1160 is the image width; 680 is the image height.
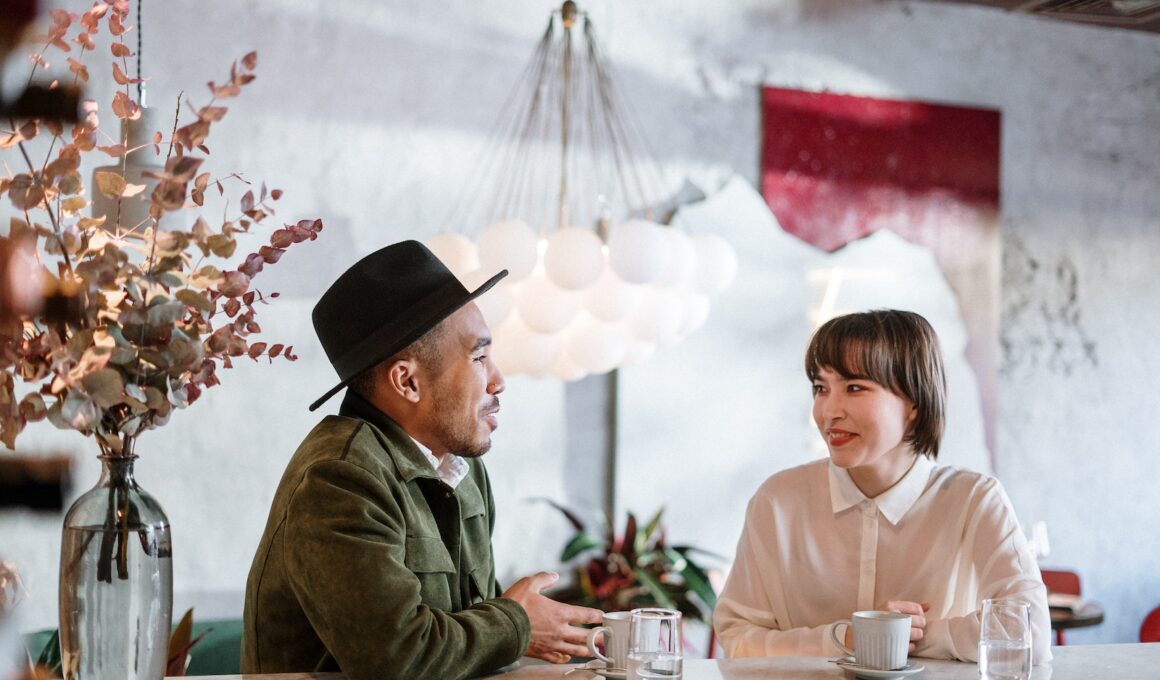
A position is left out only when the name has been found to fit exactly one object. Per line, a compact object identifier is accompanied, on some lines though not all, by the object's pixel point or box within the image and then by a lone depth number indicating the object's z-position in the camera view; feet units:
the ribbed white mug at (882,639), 5.36
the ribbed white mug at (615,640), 5.11
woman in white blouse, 6.89
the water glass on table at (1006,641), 5.03
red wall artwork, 14.90
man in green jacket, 5.09
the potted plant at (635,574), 12.71
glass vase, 4.27
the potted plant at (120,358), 4.10
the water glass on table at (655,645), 4.81
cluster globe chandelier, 10.65
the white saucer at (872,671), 5.38
